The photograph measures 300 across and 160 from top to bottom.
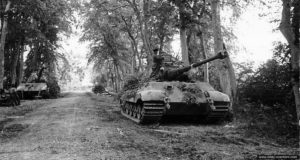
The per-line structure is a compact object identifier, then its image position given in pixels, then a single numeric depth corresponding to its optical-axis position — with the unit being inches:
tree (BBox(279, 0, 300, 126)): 298.8
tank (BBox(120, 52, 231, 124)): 438.0
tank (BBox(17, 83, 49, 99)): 1120.5
